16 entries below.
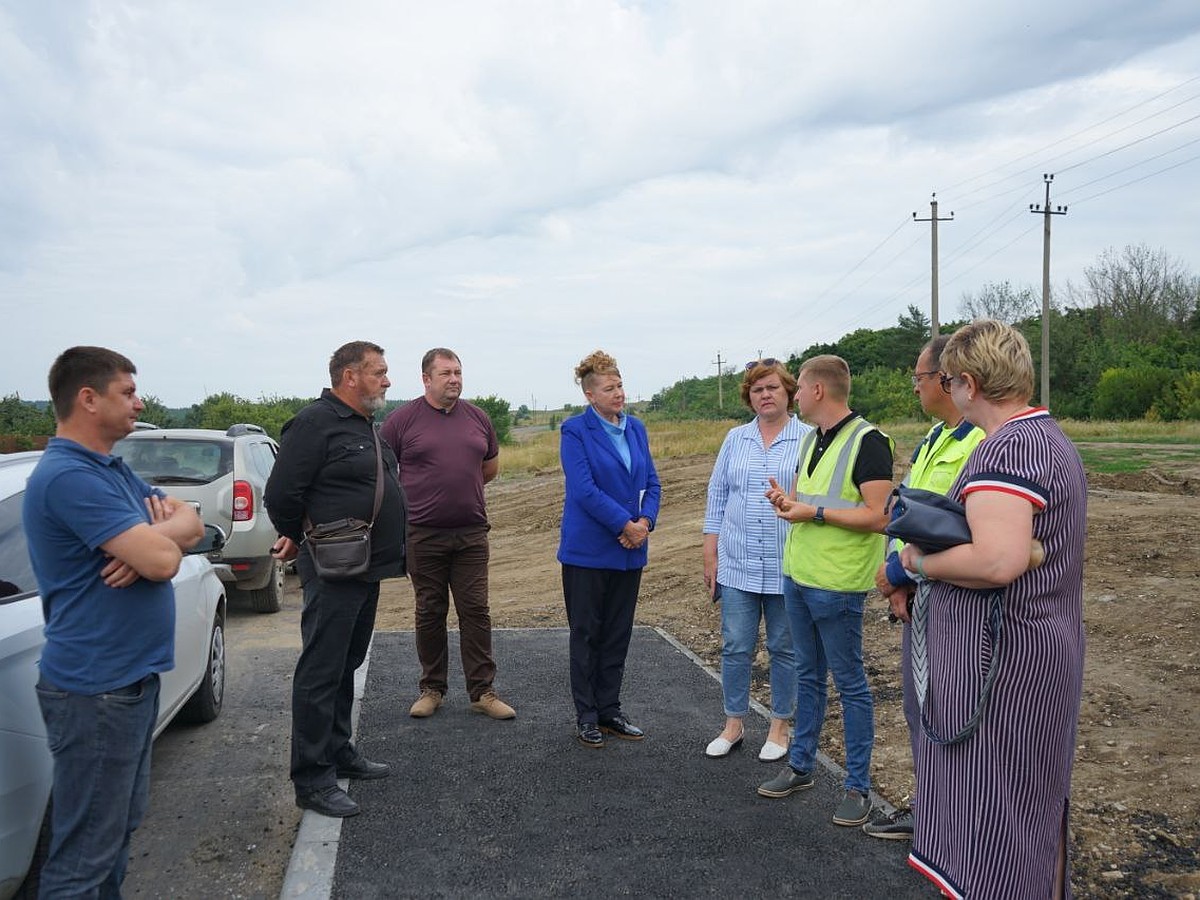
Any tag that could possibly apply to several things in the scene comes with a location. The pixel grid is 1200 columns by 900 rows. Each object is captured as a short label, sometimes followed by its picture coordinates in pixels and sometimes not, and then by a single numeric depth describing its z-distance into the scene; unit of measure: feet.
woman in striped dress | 8.18
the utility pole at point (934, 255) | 118.32
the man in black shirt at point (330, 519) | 14.29
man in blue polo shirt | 9.10
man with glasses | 11.27
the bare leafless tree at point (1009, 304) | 219.41
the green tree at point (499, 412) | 172.43
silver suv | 31.07
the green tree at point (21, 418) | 100.00
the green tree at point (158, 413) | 125.16
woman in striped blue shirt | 15.84
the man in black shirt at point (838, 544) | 13.79
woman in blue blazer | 17.31
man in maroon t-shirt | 18.81
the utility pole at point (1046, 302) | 124.67
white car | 9.97
